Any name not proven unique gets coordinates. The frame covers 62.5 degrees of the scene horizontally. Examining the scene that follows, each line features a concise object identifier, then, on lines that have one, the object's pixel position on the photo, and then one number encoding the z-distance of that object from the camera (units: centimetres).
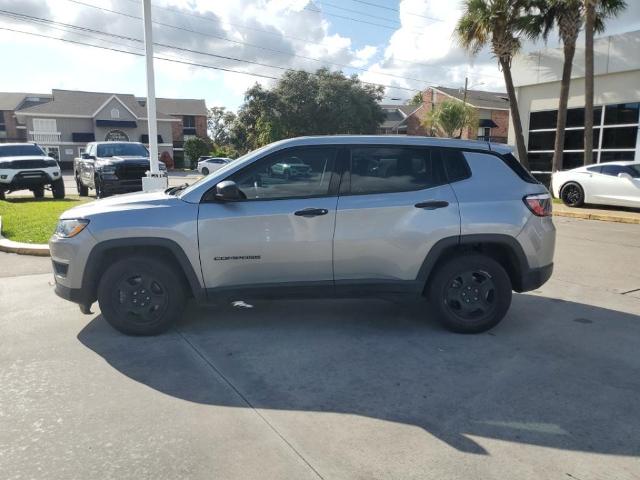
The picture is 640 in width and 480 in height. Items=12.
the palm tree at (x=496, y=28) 1784
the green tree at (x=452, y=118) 3803
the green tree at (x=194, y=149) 5750
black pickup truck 1503
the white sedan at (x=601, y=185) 1363
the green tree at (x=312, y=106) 4603
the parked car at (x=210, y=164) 4225
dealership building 1803
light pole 1077
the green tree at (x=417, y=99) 8149
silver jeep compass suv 460
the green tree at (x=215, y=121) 8934
